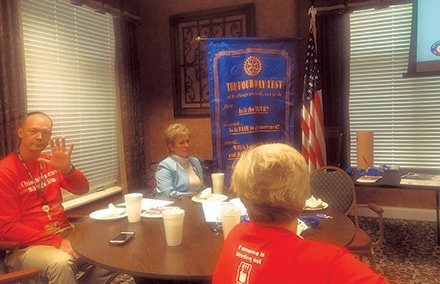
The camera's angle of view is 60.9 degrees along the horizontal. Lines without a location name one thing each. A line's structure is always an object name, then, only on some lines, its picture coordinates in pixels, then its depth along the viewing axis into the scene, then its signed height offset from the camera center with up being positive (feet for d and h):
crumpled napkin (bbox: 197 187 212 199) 7.71 -1.79
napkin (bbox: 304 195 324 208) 7.10 -1.87
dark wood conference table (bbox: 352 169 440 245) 10.34 -2.33
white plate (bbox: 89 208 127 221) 6.55 -1.87
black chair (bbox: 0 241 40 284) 5.02 -2.22
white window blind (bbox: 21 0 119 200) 10.98 +1.10
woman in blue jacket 9.21 -1.52
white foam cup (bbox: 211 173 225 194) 7.99 -1.61
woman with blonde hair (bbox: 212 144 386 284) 3.04 -1.19
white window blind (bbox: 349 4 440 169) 13.51 +0.29
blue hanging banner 12.82 +0.44
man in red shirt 6.66 -1.73
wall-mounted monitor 12.25 +2.10
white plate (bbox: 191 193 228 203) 7.62 -1.85
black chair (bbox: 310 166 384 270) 9.54 -2.19
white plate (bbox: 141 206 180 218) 6.66 -1.88
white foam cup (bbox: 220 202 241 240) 5.11 -1.49
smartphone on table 5.36 -1.87
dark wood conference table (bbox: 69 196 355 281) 4.51 -1.92
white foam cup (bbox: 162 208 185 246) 5.08 -1.61
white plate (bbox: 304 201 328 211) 7.01 -1.94
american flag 12.64 -0.35
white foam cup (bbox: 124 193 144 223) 6.22 -1.63
